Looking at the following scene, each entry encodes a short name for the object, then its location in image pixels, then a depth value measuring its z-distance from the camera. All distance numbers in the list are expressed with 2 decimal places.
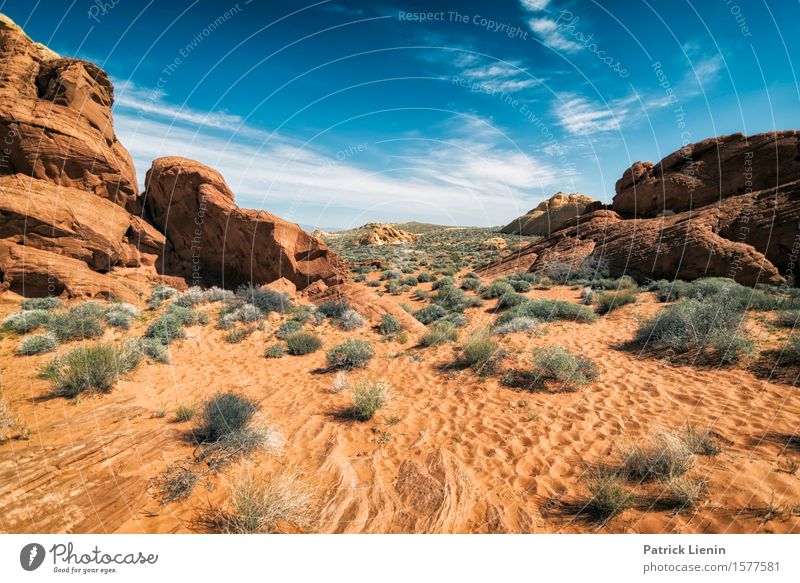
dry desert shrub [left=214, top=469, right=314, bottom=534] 3.24
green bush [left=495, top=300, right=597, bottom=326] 11.84
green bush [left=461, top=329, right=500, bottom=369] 8.23
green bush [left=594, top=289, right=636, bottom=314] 13.04
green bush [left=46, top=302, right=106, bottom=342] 8.95
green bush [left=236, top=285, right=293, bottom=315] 13.47
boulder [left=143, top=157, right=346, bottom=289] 15.41
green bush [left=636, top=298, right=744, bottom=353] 7.88
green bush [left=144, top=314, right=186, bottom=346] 9.99
